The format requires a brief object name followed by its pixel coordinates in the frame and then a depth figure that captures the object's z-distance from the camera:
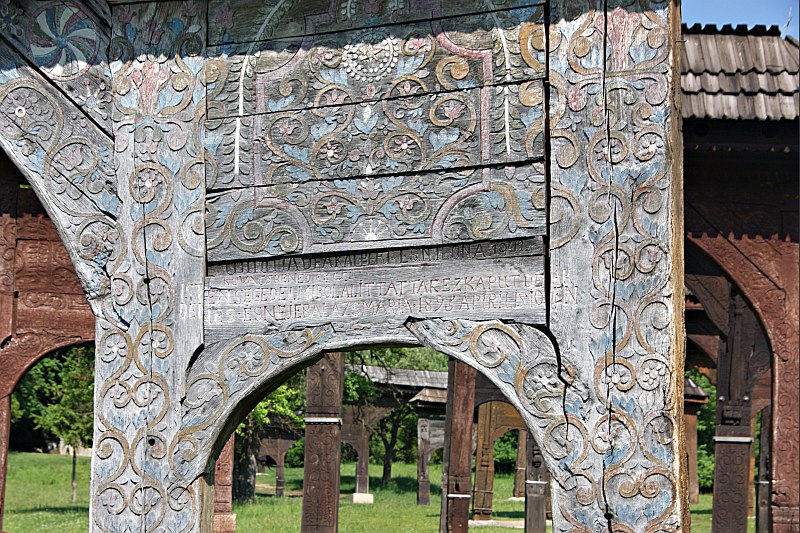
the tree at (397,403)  24.92
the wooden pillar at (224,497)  11.15
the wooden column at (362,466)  25.38
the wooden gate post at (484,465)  17.81
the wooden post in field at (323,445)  9.98
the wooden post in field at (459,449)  11.38
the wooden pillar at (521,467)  20.72
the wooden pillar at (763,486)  15.41
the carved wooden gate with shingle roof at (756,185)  8.95
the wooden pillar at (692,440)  20.61
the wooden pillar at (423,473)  24.42
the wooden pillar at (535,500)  14.24
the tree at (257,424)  20.36
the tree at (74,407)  20.73
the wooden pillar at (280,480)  27.03
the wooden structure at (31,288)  10.53
